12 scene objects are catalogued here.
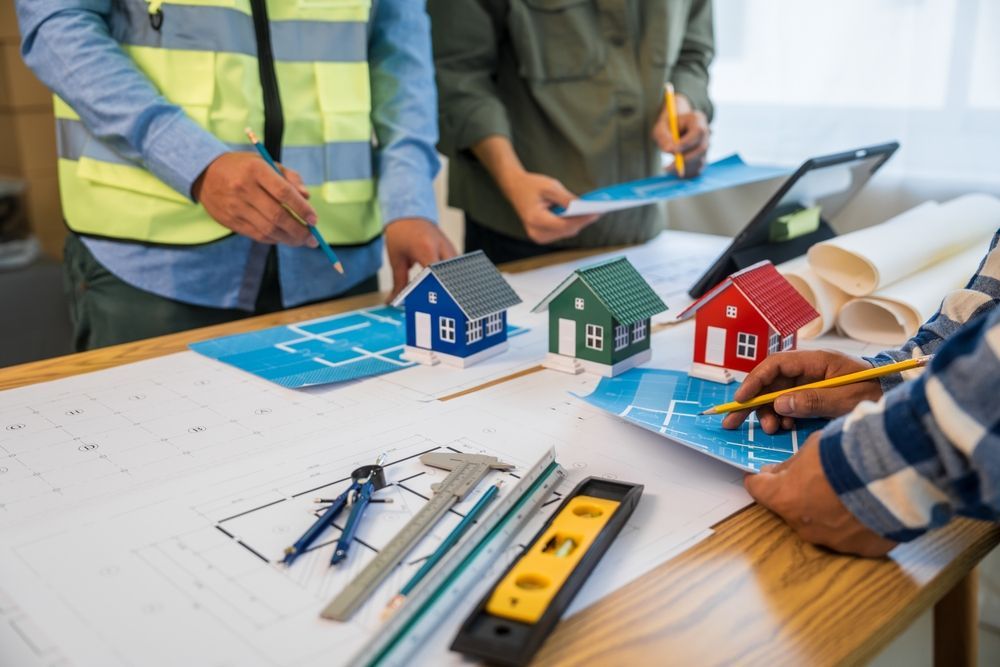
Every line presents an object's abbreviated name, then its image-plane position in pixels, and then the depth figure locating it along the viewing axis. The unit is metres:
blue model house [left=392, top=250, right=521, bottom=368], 1.13
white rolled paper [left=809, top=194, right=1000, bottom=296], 1.23
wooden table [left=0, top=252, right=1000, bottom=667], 0.58
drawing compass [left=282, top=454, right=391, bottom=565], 0.68
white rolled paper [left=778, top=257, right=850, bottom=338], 1.23
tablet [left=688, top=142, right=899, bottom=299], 1.41
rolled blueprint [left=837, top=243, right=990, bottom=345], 1.19
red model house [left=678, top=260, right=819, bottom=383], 1.03
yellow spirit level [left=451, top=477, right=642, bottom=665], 0.57
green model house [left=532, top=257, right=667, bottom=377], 1.08
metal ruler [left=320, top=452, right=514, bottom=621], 0.61
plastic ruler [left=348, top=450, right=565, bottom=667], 0.56
